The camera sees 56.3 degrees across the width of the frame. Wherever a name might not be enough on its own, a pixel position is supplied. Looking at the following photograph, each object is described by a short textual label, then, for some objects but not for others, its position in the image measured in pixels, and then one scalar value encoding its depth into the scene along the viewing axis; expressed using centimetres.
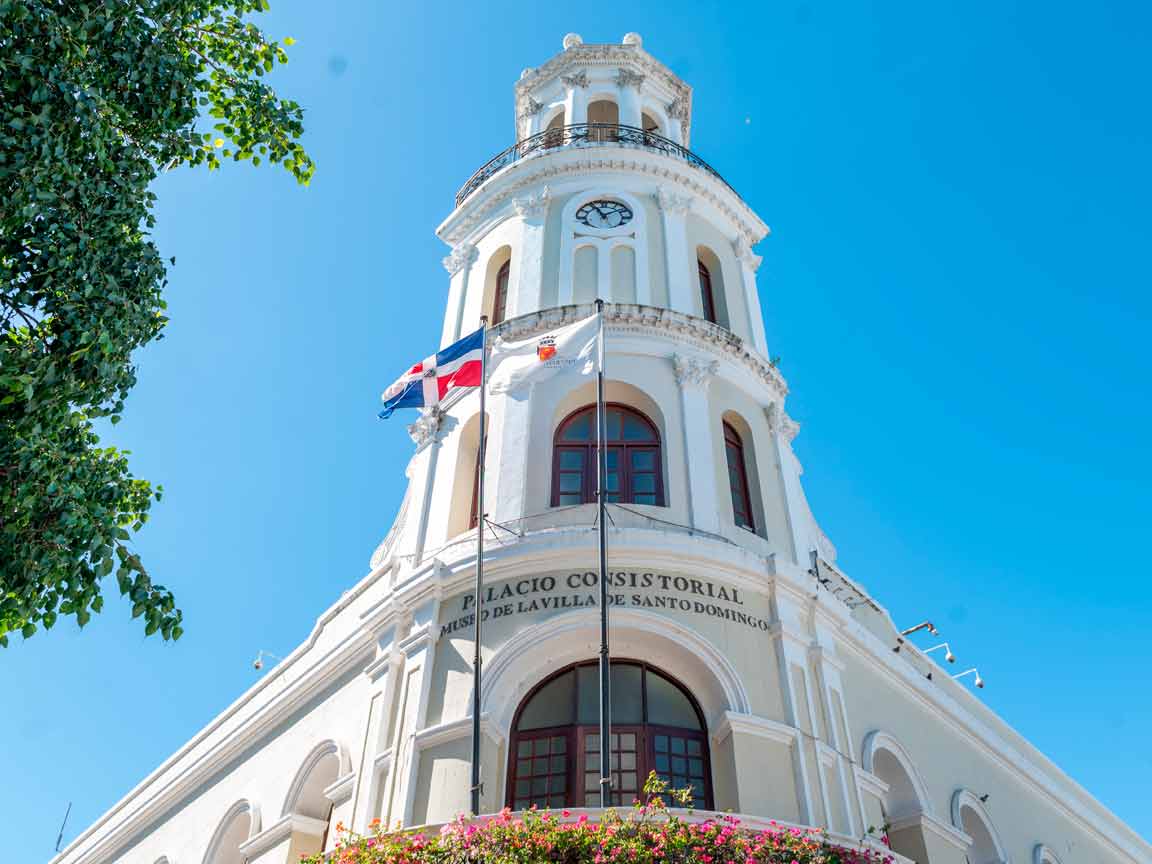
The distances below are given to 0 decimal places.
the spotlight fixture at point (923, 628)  2366
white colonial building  1492
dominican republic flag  1828
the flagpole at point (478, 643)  1366
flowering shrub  1173
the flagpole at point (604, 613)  1307
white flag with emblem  1777
